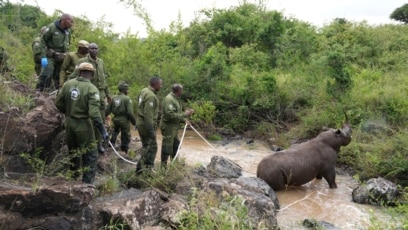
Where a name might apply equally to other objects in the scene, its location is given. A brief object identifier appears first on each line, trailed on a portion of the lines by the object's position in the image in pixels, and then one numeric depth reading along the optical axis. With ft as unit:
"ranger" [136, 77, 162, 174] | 28.48
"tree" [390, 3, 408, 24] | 89.21
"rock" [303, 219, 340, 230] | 26.00
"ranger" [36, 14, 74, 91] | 29.60
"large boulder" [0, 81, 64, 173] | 22.06
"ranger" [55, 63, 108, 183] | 22.44
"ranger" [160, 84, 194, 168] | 29.96
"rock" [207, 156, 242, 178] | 33.30
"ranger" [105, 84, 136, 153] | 33.88
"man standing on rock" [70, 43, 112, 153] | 27.30
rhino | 32.53
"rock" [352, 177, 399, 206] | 30.63
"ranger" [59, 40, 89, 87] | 28.32
